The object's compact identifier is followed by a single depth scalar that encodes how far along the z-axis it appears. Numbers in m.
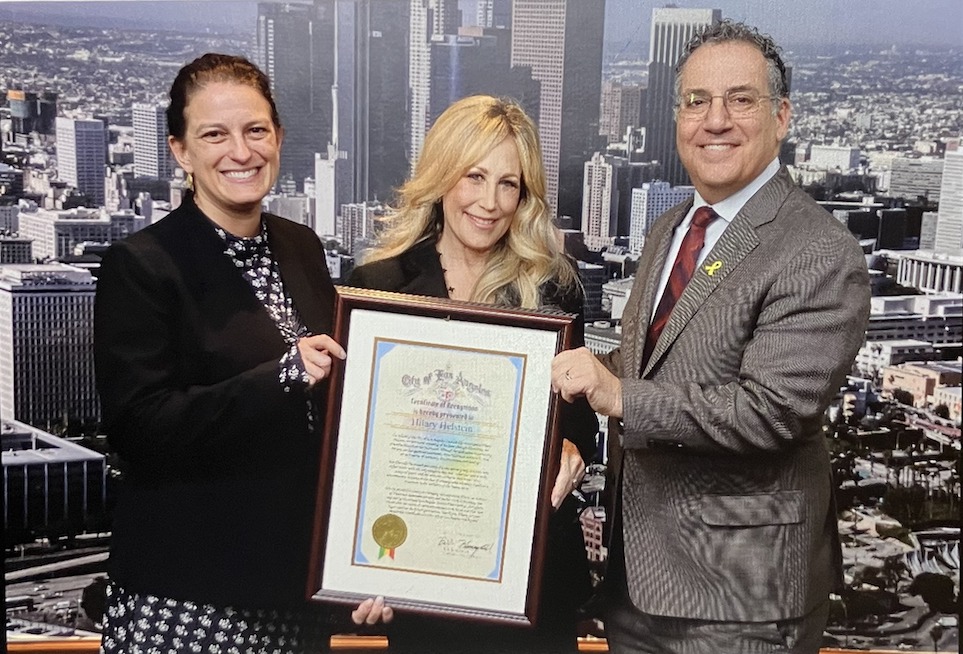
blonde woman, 2.39
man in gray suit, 1.98
